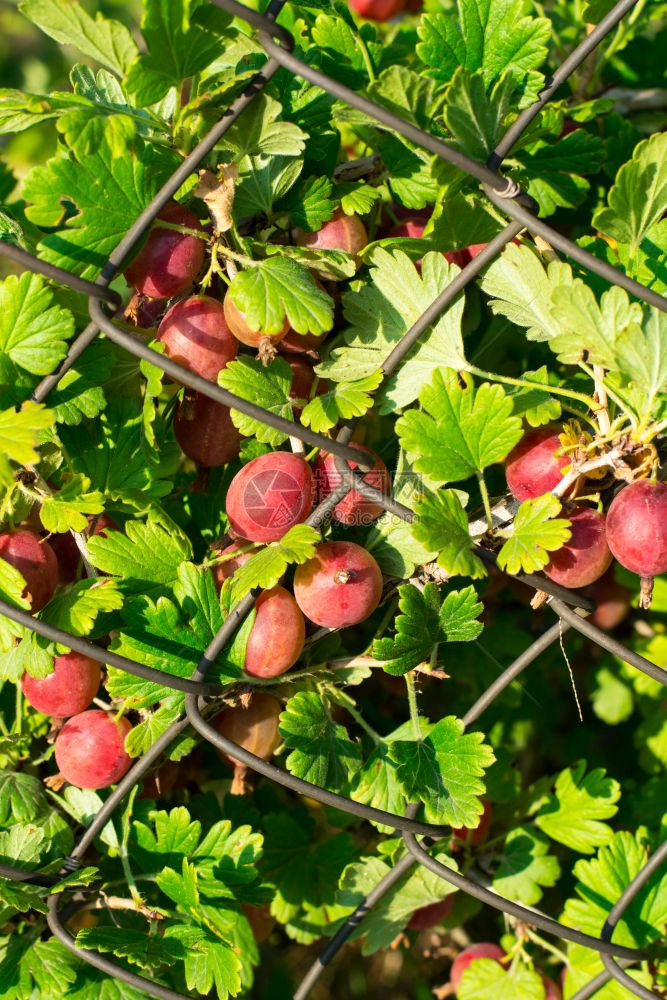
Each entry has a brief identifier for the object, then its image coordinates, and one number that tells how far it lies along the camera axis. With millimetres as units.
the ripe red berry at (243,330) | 435
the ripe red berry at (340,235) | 451
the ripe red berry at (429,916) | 513
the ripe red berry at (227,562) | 456
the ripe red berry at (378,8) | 675
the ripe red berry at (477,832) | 519
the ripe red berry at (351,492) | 441
